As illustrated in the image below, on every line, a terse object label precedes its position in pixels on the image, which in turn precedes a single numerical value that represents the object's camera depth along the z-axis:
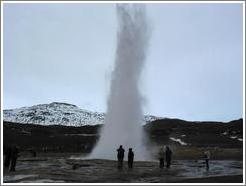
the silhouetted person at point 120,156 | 21.79
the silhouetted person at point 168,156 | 23.50
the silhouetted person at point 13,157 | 20.62
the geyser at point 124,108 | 33.59
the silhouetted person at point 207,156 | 24.09
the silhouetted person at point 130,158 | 22.05
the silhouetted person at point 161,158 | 22.97
